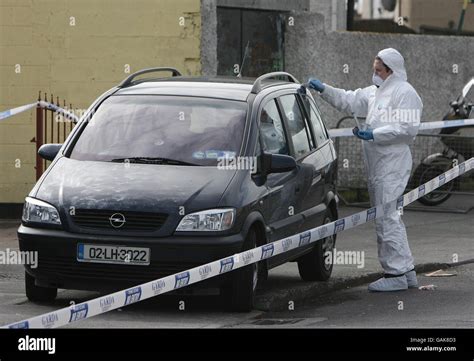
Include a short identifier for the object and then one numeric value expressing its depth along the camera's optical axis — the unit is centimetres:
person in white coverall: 1173
